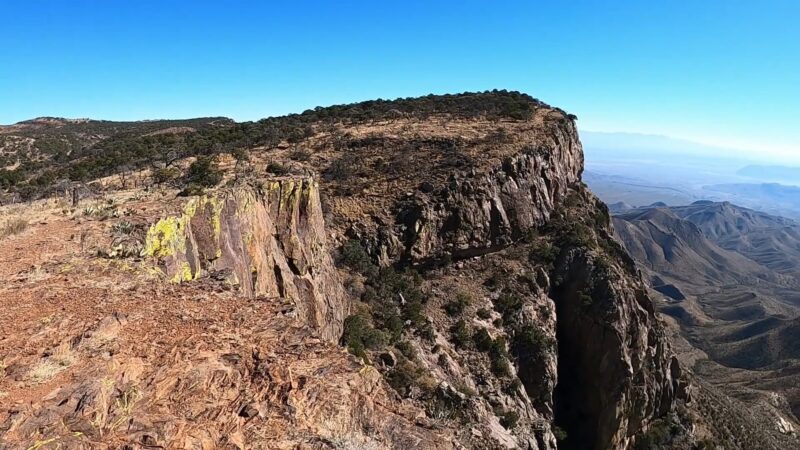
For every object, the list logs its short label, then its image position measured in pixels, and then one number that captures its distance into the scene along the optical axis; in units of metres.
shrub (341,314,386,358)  27.94
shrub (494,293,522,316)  38.94
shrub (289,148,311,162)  40.23
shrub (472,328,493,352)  35.31
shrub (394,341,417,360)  29.98
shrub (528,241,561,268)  43.22
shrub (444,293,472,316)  37.75
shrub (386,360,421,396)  25.12
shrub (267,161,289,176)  28.43
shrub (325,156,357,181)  41.19
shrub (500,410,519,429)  29.50
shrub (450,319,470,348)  35.34
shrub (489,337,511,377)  34.47
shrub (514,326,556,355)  37.41
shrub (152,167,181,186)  25.92
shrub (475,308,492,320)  37.78
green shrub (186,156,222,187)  22.85
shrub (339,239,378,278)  36.84
